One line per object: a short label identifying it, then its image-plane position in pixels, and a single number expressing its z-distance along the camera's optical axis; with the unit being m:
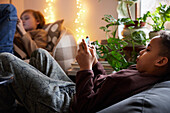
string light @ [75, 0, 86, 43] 2.53
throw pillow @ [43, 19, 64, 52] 2.21
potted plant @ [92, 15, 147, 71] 1.21
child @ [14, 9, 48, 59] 2.02
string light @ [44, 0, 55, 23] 2.88
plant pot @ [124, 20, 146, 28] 1.38
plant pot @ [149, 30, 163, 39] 1.28
